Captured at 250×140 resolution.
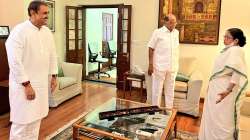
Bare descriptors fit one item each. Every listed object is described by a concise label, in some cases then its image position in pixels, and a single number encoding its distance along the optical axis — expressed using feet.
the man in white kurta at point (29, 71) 6.41
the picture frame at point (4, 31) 12.13
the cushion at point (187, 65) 14.33
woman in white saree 7.47
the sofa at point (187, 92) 11.97
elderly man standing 11.05
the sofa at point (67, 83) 13.19
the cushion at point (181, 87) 12.45
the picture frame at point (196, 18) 14.32
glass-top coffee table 7.18
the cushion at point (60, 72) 14.72
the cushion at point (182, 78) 13.38
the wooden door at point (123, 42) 16.65
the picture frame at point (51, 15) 16.30
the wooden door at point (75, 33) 18.22
